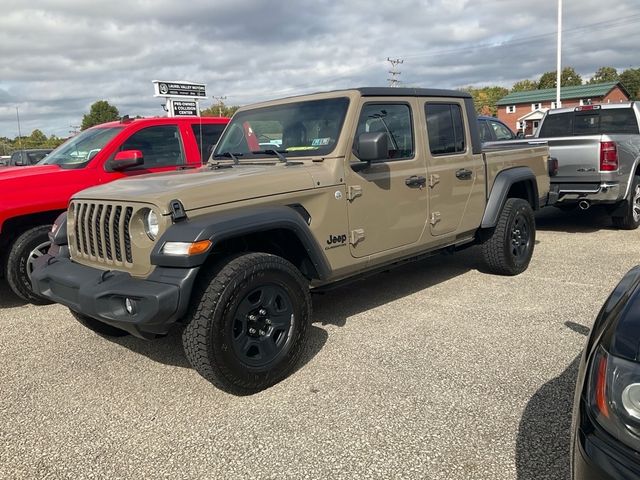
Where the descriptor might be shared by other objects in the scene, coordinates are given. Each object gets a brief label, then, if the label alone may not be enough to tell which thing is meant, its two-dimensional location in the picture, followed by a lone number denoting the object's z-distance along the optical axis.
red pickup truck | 5.01
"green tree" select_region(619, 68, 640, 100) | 82.19
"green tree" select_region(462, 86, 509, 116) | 81.31
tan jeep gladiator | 2.99
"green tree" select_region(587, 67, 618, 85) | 89.00
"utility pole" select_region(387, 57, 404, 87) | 50.00
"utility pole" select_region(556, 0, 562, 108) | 23.67
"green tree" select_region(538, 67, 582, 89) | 82.50
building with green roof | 58.72
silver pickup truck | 7.25
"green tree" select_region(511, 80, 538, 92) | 98.38
